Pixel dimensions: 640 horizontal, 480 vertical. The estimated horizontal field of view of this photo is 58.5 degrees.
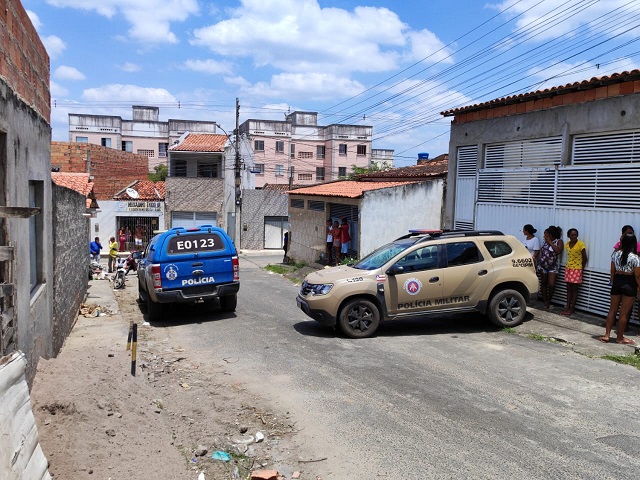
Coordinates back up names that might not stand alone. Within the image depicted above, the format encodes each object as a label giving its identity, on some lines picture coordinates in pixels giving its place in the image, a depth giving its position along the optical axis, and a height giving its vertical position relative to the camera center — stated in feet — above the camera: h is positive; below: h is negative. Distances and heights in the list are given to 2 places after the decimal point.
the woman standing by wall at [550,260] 38.83 -3.39
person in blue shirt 72.90 -7.19
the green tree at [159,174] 180.34 +7.12
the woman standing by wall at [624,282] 29.12 -3.57
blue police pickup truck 38.06 -4.82
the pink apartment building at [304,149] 217.97 +20.49
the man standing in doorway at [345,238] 67.26 -4.12
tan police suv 31.94 -4.45
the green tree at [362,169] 199.77 +12.42
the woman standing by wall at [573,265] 36.55 -3.43
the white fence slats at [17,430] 10.74 -4.77
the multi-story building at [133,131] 214.48 +24.07
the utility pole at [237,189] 119.62 +2.11
